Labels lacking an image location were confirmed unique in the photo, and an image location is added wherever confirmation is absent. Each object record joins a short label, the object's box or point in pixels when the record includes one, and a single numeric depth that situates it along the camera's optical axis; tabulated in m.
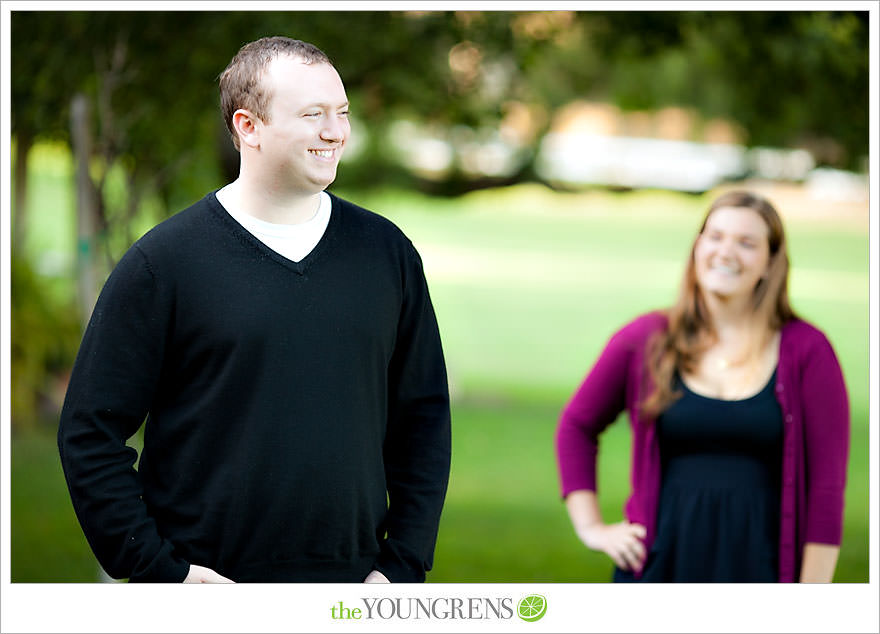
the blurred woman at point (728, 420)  5.21
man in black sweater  4.54
